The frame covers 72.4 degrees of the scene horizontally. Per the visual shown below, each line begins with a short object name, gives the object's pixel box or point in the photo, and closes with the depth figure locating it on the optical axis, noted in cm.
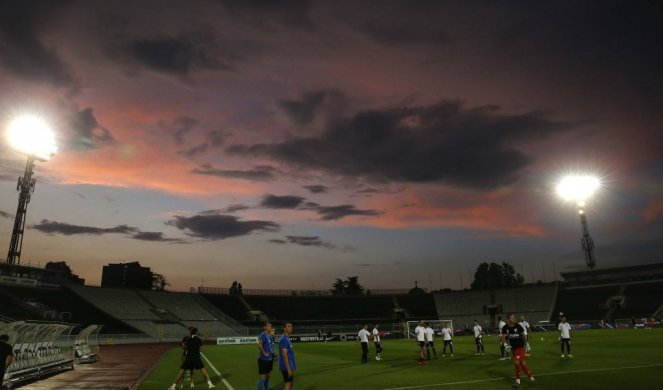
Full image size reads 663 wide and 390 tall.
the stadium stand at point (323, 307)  9106
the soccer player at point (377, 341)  2798
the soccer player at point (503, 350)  2574
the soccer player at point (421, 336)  2552
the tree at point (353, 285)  14975
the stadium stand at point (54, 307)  6097
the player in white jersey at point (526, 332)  2702
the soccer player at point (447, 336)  2964
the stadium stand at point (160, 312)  7100
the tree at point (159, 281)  14388
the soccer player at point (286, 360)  1213
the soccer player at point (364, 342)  2653
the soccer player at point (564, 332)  2512
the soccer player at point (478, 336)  3034
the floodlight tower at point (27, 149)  5686
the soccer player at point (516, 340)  1600
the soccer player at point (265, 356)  1305
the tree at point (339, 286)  15190
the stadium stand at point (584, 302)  7975
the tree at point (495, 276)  17162
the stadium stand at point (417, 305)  9589
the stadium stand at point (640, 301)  7569
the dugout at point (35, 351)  1890
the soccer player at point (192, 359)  1712
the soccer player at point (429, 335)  2652
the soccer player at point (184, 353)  1747
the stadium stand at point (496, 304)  8600
